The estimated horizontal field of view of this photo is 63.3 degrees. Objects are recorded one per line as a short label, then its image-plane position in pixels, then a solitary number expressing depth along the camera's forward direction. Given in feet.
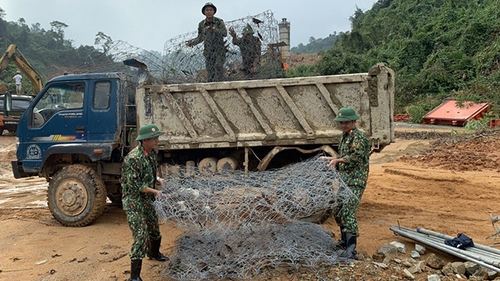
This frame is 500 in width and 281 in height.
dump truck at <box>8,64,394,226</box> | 18.37
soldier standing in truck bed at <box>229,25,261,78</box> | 22.29
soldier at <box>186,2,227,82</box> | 21.91
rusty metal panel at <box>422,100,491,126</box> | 50.70
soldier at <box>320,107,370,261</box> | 14.14
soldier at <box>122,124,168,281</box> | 12.69
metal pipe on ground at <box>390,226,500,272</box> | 12.12
